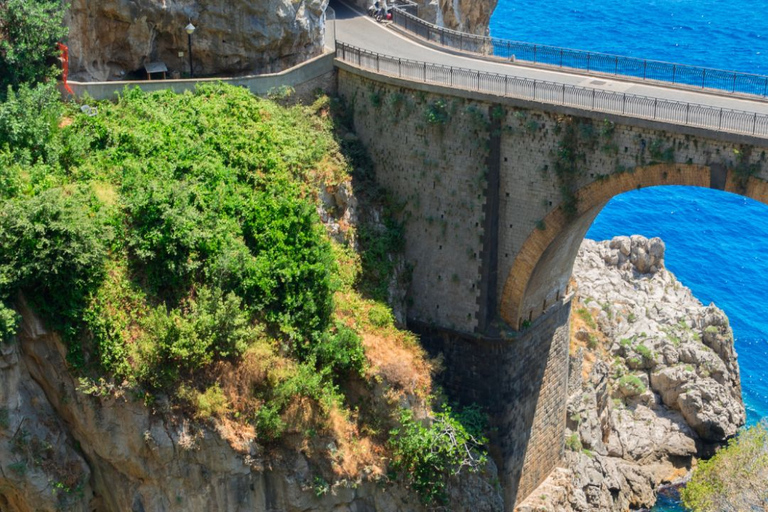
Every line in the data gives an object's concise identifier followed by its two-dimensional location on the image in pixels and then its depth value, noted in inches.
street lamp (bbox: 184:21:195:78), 1614.2
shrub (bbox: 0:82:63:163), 1434.5
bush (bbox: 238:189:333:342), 1440.7
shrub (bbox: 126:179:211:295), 1396.4
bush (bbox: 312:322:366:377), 1472.7
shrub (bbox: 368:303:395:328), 1574.8
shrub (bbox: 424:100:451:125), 1616.6
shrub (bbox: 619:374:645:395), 1991.9
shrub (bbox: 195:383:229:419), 1362.0
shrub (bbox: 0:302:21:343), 1306.6
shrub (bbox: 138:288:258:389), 1350.9
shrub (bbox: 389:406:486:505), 1523.1
